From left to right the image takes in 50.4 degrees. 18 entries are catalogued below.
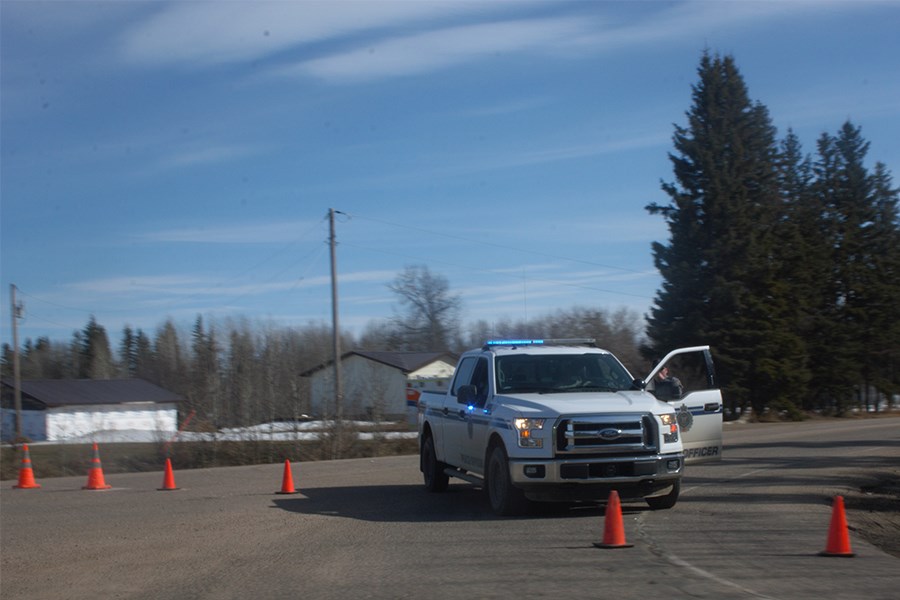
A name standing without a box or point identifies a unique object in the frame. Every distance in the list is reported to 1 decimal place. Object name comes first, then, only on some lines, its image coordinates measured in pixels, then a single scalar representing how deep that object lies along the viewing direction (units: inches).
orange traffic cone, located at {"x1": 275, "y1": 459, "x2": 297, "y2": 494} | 634.2
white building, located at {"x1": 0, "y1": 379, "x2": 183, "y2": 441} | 2645.2
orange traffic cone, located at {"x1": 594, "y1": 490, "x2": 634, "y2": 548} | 369.7
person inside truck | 501.7
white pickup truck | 445.4
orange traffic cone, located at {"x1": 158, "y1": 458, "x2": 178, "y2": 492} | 707.4
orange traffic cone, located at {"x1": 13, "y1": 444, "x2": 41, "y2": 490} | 776.5
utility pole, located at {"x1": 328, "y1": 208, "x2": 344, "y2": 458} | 1501.0
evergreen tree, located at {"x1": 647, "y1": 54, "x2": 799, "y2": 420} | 1913.1
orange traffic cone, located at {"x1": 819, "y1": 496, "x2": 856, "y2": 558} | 348.2
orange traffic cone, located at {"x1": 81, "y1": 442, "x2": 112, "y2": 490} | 730.8
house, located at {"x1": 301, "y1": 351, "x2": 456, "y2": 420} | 2578.7
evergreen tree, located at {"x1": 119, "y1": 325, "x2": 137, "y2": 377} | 4158.5
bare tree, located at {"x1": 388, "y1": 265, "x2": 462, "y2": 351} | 3223.7
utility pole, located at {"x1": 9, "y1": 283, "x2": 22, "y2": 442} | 1850.4
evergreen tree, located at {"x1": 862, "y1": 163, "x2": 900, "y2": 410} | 2283.5
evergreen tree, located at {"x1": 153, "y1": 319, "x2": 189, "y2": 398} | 3390.7
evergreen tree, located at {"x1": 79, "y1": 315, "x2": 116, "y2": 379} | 3838.6
